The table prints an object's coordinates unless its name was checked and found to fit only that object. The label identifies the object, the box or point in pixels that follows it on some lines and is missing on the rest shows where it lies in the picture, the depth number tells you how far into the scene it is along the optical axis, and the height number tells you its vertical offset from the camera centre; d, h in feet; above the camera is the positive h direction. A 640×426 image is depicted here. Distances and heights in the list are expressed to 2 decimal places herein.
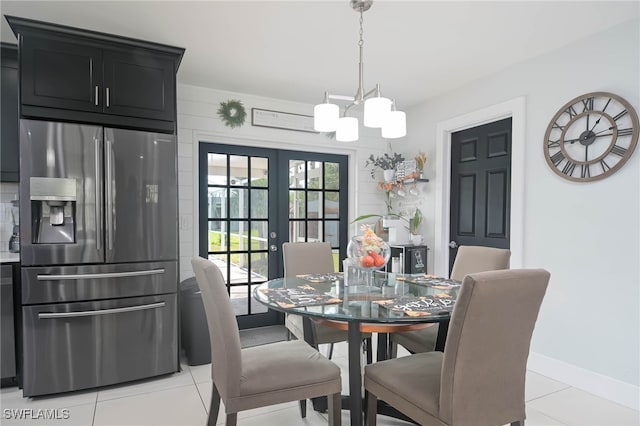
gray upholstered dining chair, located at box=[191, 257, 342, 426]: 5.33 -2.57
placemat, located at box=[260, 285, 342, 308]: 6.04 -1.64
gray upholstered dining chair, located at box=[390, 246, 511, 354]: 7.62 -1.48
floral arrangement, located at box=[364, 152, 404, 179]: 14.13 +1.68
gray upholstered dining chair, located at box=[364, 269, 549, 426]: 4.46 -1.95
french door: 12.57 -0.20
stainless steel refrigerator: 7.96 -1.20
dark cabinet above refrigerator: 8.00 +2.93
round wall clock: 8.04 +1.60
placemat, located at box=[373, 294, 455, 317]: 5.48 -1.60
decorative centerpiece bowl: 7.22 -0.93
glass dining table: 5.33 -1.65
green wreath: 12.35 +3.07
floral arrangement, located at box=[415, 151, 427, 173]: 13.38 +1.58
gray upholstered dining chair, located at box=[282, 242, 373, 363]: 9.08 -1.54
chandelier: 6.61 +1.61
